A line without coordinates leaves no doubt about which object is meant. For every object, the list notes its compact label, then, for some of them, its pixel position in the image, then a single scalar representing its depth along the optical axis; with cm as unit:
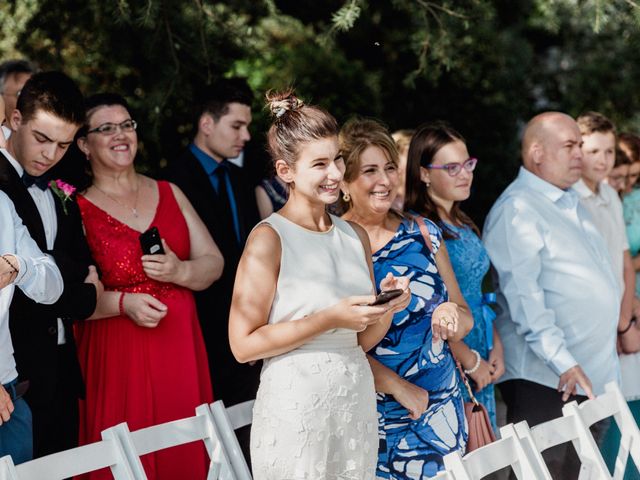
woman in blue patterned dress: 363
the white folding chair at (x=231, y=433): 337
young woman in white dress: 290
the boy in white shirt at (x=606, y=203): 520
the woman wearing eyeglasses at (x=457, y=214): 425
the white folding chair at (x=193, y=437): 315
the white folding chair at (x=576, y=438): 339
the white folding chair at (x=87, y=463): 279
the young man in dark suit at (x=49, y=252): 344
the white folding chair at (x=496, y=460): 284
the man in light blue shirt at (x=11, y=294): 314
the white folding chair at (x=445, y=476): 274
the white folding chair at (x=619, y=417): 372
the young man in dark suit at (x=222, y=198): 462
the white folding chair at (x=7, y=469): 265
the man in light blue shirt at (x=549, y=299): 439
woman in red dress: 393
